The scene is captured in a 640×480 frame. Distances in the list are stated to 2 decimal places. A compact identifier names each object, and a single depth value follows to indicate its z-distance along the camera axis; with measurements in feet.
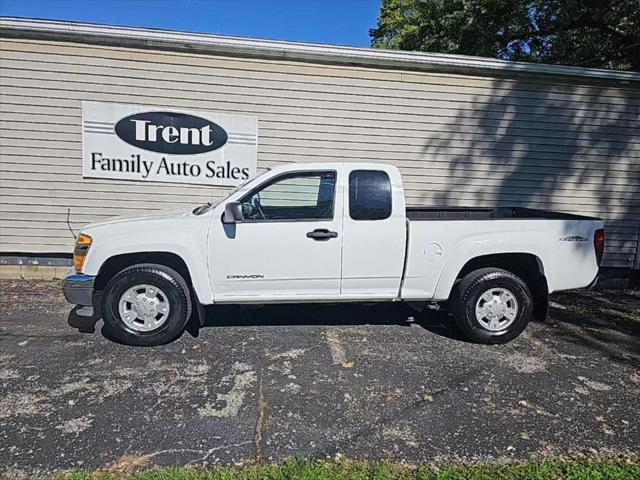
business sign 22.63
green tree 42.93
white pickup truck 14.29
